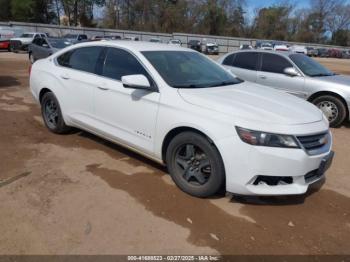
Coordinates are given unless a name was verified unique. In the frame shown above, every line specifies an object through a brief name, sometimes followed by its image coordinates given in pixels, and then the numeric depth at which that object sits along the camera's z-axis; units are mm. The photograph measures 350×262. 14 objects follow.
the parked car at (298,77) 7613
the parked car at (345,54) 65375
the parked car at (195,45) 48438
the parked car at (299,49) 55094
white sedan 3584
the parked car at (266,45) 54406
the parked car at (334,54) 64375
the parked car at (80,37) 34350
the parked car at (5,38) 30234
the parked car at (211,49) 48156
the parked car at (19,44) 29984
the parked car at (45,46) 16094
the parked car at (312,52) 61216
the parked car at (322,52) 62906
